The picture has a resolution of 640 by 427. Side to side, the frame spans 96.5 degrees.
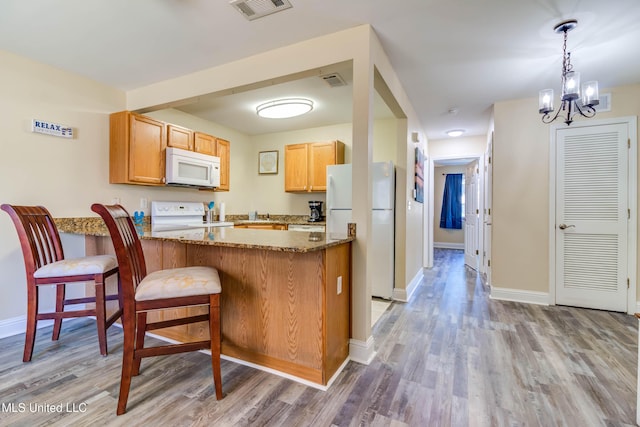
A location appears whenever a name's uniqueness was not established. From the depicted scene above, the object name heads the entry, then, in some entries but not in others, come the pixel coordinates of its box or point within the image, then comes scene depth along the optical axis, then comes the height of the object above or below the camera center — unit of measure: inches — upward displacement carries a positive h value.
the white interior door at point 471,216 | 209.8 -3.0
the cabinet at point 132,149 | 122.4 +26.9
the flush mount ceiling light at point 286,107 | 135.6 +49.9
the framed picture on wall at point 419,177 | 157.5 +20.2
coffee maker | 185.2 -0.1
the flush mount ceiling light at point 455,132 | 190.0 +54.1
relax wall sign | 102.7 +30.2
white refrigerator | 137.9 -1.4
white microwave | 135.8 +21.2
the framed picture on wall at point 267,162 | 205.2 +35.2
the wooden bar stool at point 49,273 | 81.8 -18.4
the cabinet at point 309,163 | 176.4 +30.6
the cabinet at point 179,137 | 139.9 +37.0
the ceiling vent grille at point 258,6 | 72.3 +53.0
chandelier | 80.8 +37.6
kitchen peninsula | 70.2 -22.9
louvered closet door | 123.3 -1.9
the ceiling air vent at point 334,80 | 107.3 +51.7
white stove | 143.9 -2.2
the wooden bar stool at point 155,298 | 60.9 -19.4
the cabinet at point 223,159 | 170.2 +31.1
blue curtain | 319.3 +12.1
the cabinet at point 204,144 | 154.1 +37.2
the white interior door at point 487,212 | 156.2 +0.0
